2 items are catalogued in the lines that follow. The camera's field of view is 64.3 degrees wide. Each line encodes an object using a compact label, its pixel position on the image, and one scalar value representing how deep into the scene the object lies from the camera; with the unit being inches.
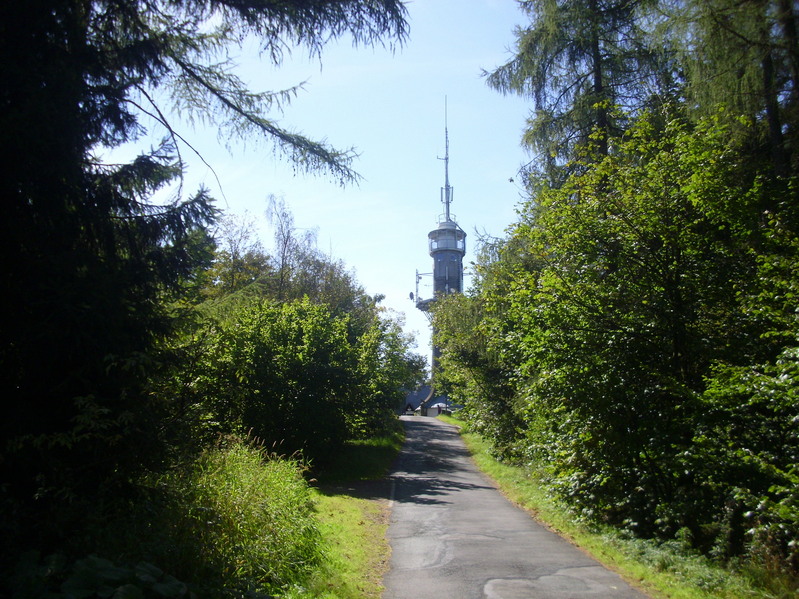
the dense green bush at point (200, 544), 172.1
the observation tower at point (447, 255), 2550.4
